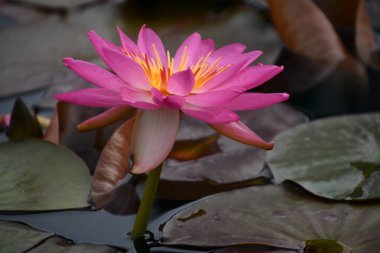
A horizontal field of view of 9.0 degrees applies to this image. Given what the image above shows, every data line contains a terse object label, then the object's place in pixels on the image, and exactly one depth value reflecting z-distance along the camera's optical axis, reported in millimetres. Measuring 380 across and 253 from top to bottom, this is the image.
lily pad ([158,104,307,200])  1479
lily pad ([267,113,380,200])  1466
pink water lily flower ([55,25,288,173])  1360
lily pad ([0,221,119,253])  1398
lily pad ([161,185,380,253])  1403
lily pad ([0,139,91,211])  1443
